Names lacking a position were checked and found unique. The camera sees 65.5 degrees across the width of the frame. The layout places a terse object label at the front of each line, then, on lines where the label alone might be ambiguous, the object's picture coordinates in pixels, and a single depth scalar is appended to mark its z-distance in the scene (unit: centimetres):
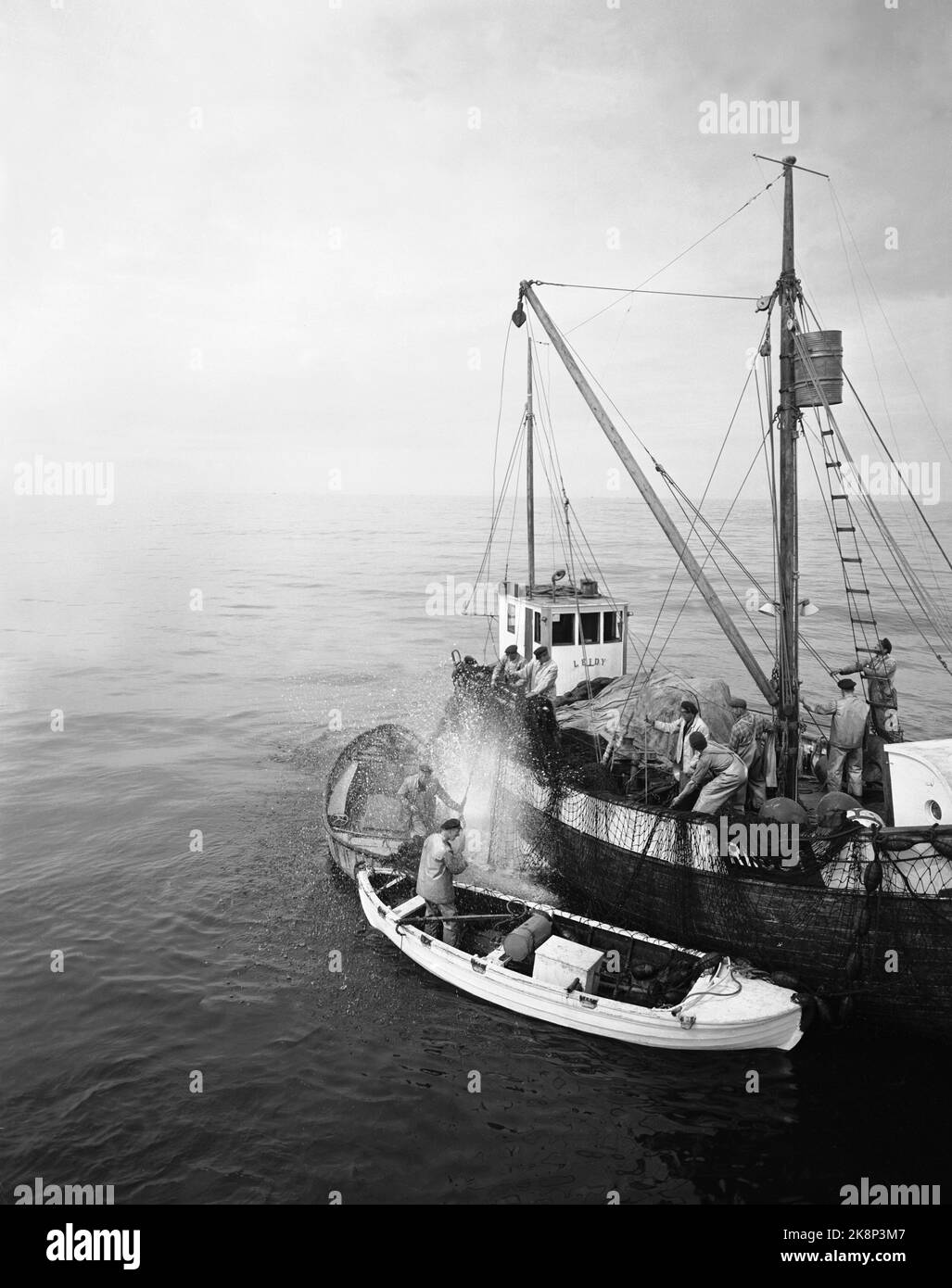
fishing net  947
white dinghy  957
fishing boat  959
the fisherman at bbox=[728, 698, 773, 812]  1193
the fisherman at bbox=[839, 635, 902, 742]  1265
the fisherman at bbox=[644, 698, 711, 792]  1148
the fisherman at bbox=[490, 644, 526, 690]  1662
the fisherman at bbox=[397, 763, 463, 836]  1420
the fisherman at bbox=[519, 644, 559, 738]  1413
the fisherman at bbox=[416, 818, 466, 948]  1173
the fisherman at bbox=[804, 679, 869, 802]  1227
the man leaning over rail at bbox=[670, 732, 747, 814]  1088
